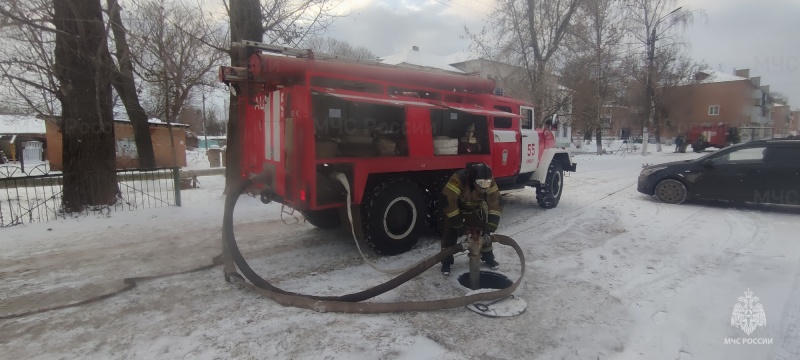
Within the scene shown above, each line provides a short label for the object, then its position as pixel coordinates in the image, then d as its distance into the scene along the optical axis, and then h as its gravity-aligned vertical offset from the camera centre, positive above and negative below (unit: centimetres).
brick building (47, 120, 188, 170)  1783 +74
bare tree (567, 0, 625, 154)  2042 +540
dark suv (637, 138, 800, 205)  724 -57
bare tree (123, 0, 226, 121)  971 +337
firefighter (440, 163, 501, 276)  408 -55
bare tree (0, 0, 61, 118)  623 +236
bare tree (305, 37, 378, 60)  2818 +858
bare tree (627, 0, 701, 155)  2455 +809
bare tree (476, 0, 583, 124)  1903 +568
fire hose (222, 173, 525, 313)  348 -135
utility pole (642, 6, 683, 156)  2434 +470
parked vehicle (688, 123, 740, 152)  2702 +85
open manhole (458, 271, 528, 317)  351 -147
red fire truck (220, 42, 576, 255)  438 +25
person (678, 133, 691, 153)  2798 +38
